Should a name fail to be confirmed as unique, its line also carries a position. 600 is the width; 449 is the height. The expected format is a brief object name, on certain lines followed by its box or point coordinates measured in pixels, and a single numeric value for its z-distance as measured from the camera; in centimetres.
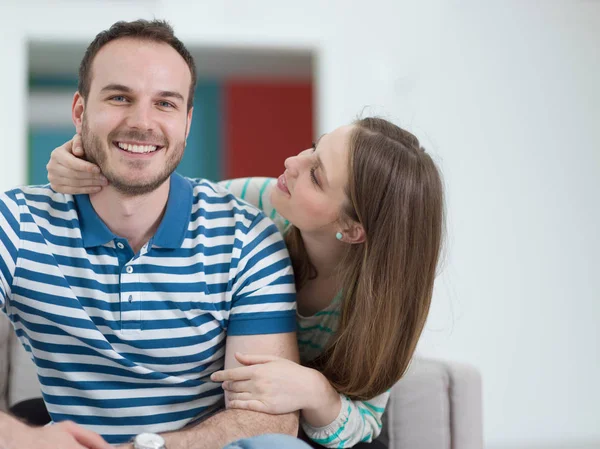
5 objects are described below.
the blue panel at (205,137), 486
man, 162
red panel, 496
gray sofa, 190
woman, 165
